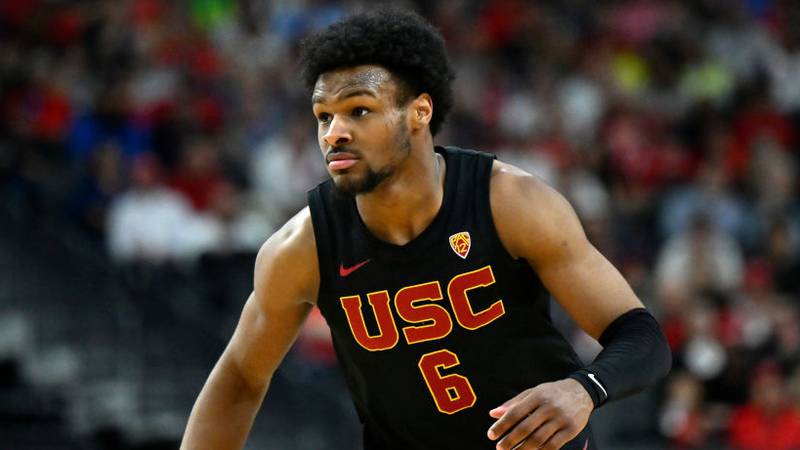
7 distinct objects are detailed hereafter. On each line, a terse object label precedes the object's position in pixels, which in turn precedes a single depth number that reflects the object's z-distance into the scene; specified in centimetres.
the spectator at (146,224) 1052
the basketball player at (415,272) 444
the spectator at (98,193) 1064
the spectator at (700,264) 1031
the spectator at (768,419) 906
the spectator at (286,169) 1099
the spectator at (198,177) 1101
